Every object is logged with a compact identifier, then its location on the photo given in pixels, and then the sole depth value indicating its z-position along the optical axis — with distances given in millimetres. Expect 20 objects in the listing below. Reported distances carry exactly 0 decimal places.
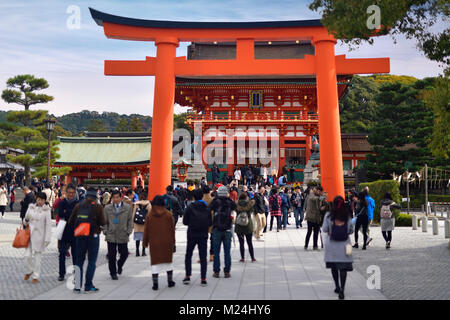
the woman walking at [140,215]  8875
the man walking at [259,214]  11000
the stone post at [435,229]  13982
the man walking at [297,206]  15448
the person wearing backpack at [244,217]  8188
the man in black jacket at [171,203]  9641
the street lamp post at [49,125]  17922
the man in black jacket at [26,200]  11555
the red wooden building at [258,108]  29266
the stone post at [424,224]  14714
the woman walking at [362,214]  10008
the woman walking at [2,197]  16906
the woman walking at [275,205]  14229
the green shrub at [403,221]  17125
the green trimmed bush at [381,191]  15273
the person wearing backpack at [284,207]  14898
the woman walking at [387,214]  10133
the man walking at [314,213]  9930
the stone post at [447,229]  12645
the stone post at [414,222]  15734
